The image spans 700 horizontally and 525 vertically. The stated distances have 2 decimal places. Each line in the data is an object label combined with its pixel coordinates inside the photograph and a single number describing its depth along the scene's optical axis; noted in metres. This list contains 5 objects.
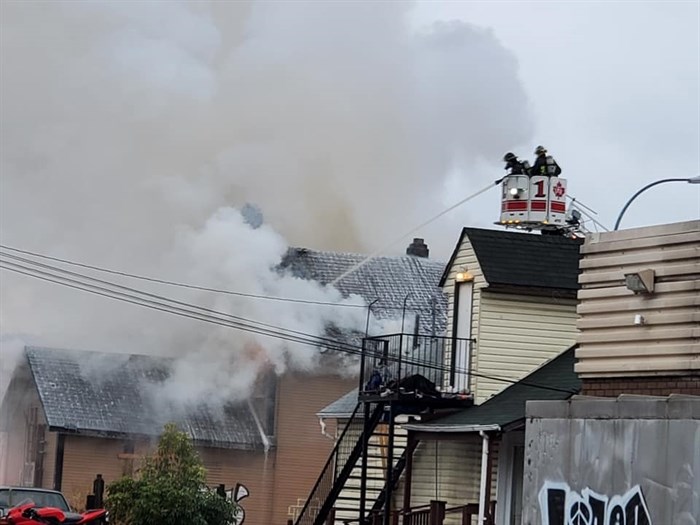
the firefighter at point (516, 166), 32.31
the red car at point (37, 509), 22.19
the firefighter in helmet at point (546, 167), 32.06
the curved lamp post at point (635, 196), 21.29
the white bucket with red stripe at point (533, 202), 31.52
